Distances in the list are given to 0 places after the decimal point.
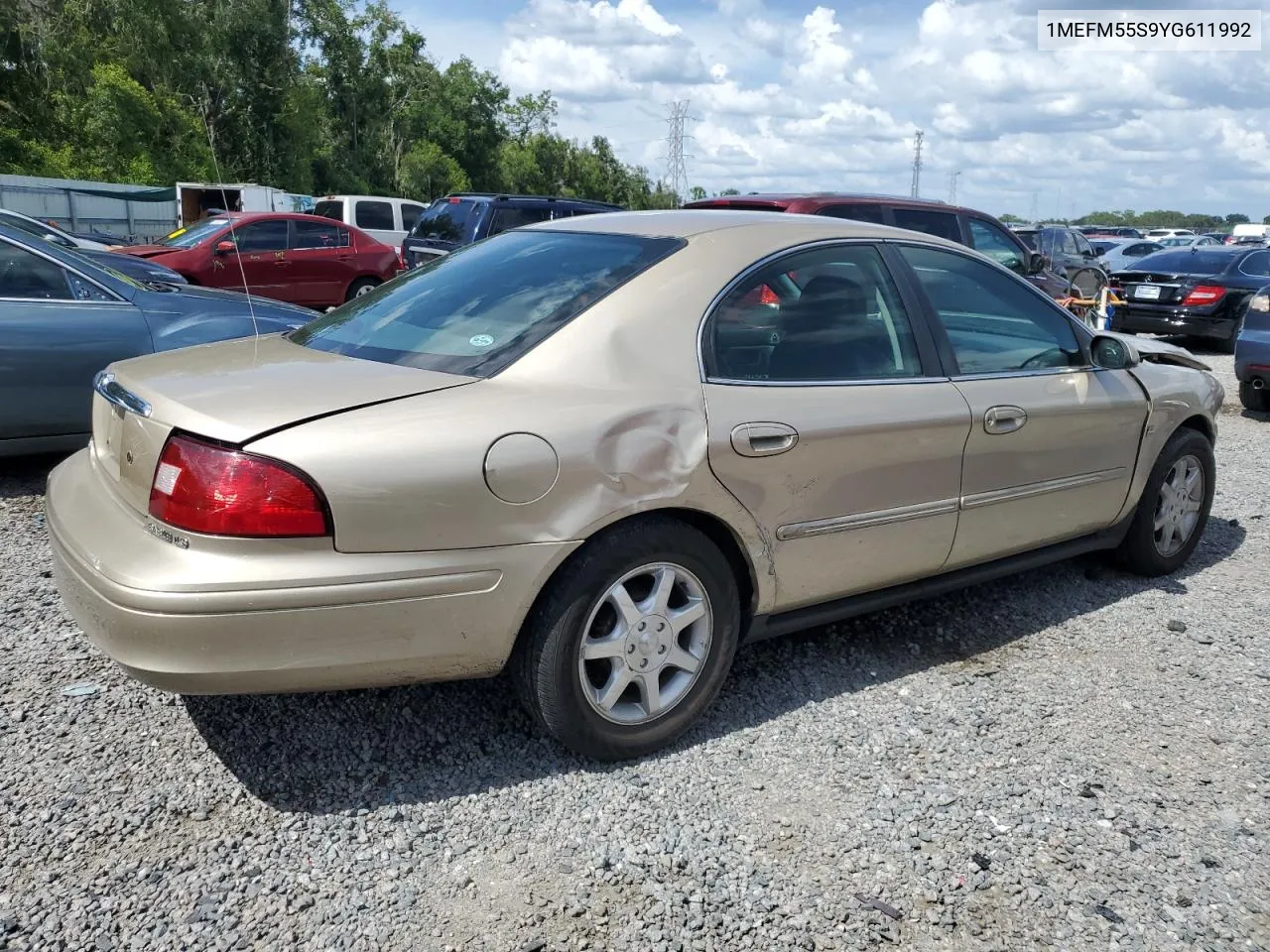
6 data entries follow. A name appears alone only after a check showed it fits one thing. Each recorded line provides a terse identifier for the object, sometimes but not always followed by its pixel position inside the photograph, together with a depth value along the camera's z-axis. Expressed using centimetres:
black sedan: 1366
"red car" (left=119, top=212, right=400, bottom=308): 1377
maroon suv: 845
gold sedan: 252
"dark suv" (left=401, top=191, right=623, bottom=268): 1350
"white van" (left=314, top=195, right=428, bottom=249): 2011
